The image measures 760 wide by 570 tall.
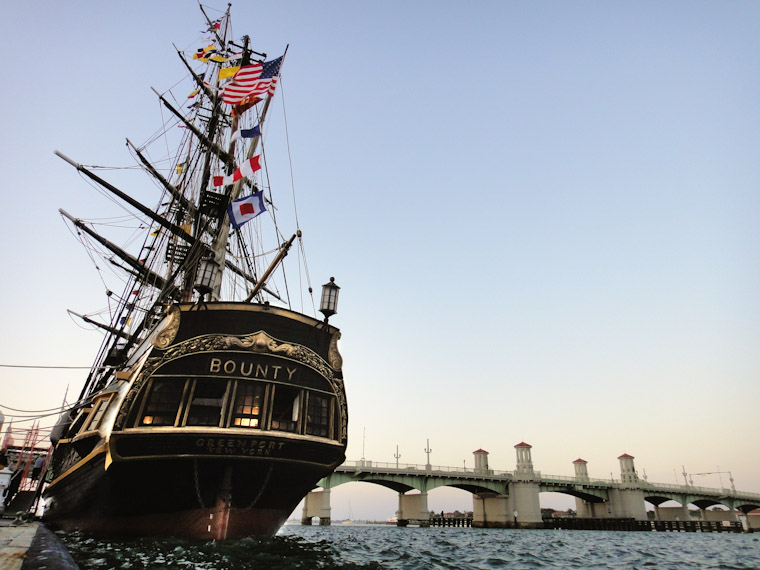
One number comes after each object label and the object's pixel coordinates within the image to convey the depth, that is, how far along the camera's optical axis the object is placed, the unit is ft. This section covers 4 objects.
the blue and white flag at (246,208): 53.31
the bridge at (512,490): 187.32
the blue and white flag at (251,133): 58.23
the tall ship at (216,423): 41.29
